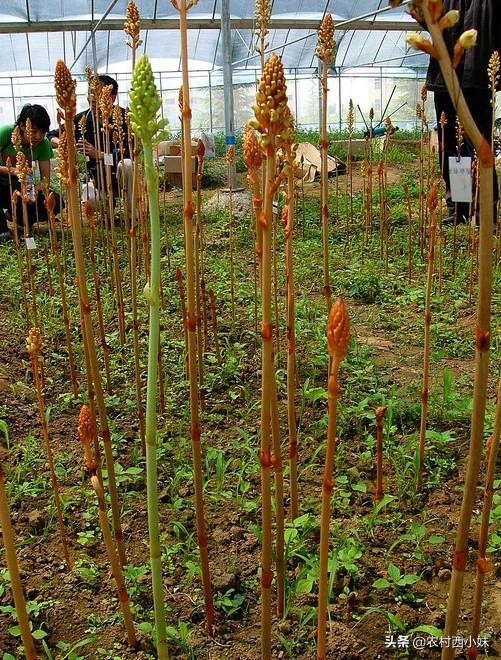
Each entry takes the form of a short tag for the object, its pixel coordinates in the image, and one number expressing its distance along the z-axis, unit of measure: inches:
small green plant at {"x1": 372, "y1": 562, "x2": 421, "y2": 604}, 51.3
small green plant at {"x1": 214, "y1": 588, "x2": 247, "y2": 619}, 50.3
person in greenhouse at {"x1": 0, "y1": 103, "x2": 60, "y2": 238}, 181.3
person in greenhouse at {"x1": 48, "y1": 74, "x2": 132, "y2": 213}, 193.2
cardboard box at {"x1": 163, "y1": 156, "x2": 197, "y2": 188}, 277.4
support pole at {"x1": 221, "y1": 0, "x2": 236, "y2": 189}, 261.1
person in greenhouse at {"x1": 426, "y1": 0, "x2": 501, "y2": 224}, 151.4
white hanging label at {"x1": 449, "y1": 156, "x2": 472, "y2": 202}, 100.6
